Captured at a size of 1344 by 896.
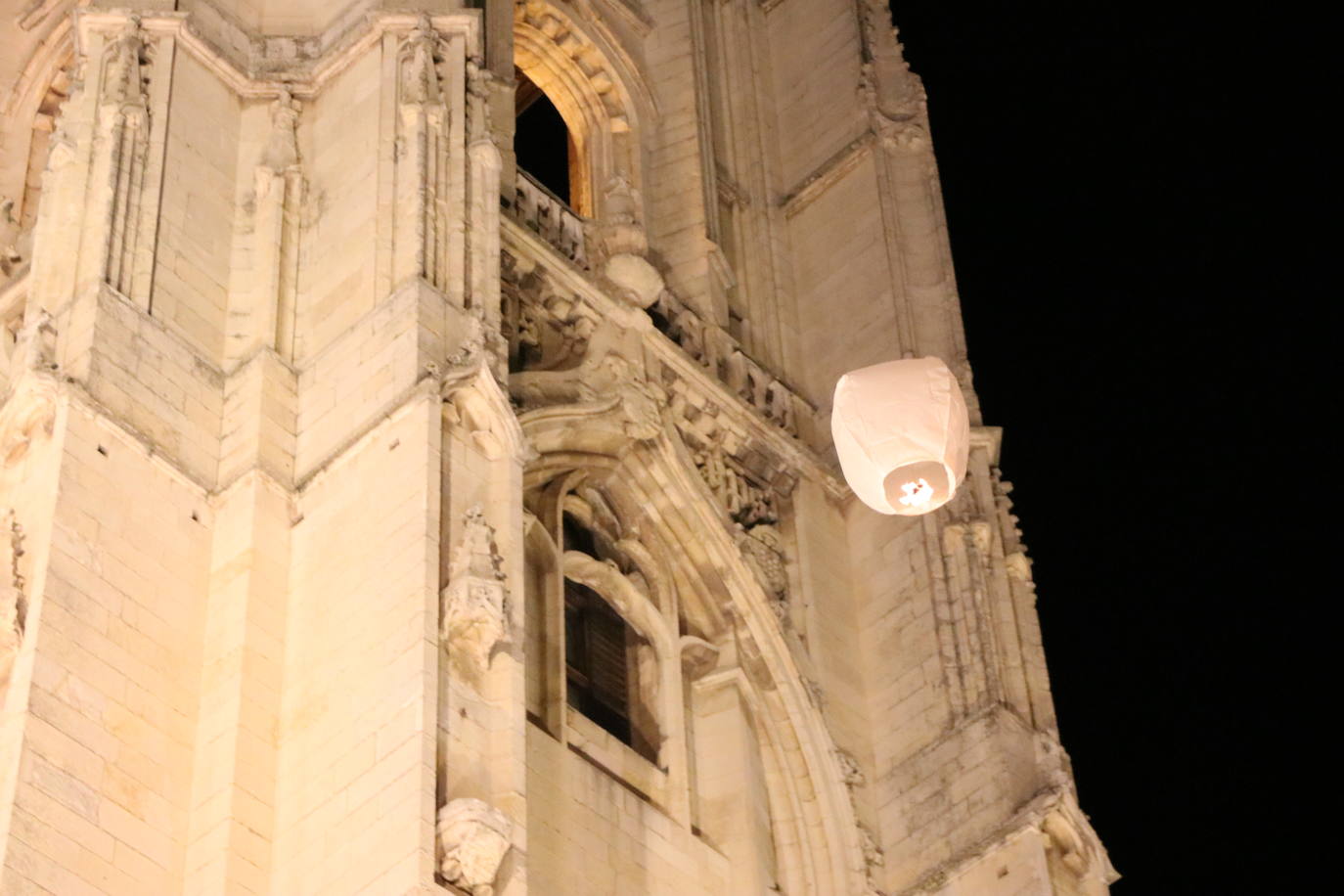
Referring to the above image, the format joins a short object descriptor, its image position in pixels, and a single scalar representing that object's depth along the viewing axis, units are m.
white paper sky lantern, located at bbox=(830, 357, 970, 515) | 18.28
